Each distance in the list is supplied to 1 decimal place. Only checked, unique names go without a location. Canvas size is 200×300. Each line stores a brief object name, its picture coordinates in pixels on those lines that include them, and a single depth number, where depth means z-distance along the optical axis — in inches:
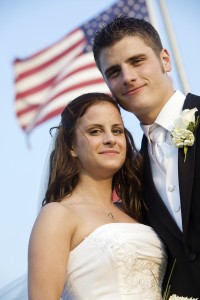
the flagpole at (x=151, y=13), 529.3
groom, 180.9
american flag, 535.5
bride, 189.5
